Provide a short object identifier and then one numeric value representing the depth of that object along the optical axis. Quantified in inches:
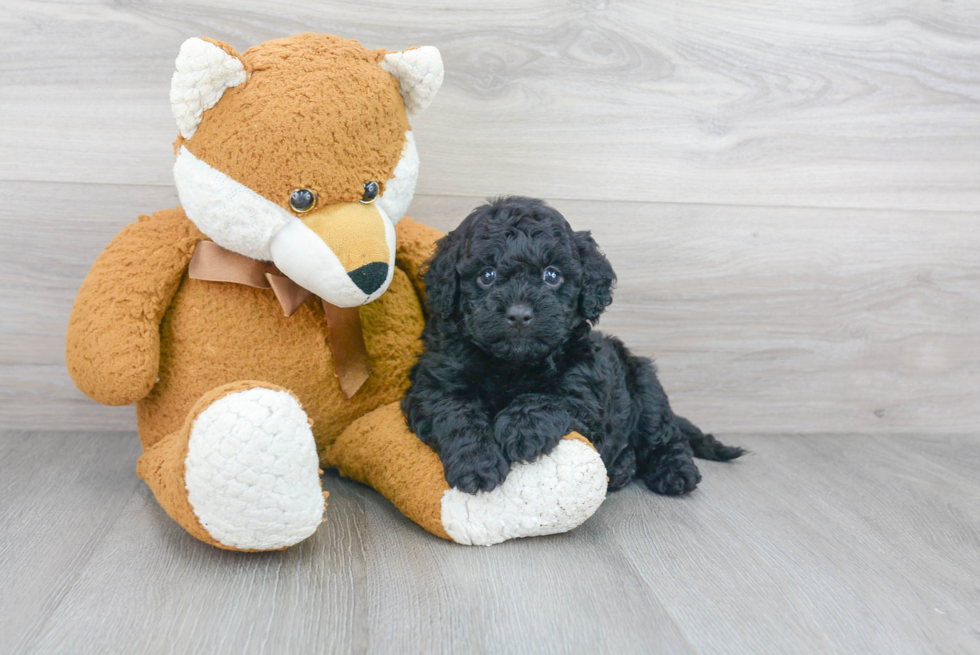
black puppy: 45.7
